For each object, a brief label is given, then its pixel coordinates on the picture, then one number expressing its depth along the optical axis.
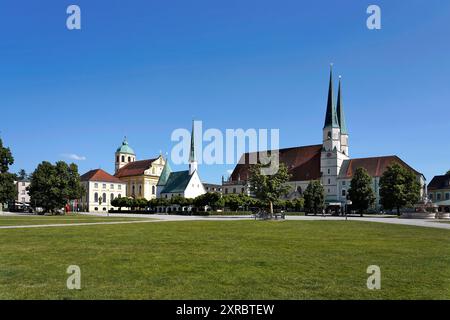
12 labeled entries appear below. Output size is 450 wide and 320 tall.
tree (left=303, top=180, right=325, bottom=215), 82.25
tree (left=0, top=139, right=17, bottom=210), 65.79
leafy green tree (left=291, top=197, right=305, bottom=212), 87.87
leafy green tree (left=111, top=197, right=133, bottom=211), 104.06
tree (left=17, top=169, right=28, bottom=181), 166.30
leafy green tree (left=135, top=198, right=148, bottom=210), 105.44
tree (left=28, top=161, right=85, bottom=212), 68.31
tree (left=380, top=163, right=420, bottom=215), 70.94
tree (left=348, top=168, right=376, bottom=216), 73.25
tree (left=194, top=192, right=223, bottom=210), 78.19
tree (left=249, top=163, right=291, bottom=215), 52.56
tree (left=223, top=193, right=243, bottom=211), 79.38
